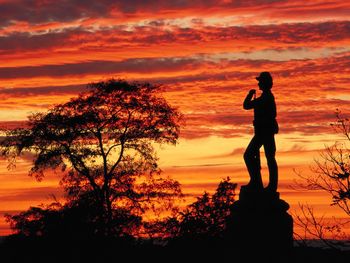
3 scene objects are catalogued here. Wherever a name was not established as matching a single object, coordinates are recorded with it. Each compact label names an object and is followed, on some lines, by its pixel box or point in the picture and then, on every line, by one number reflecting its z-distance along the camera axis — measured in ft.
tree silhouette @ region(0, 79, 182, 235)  158.81
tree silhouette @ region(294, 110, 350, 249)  100.20
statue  73.72
